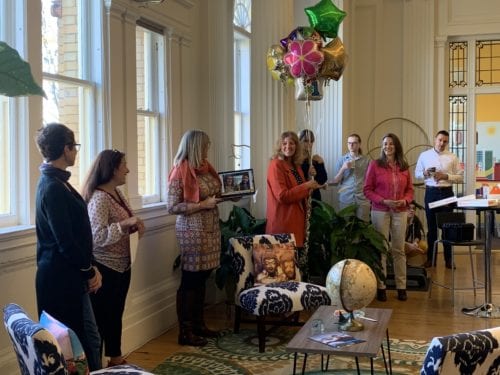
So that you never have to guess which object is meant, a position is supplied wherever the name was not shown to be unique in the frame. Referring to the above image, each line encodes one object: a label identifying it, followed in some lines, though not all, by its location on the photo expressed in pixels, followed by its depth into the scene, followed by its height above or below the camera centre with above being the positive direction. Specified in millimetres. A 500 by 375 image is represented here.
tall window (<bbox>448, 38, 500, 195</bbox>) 9234 +1092
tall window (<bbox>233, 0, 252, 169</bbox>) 6961 +934
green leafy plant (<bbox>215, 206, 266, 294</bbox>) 5285 -581
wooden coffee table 3064 -886
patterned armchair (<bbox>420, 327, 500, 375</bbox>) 2078 -630
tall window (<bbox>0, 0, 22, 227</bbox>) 3566 +131
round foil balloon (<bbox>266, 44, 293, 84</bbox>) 5449 +816
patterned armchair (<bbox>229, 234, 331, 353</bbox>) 4367 -888
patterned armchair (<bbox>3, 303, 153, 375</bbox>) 2109 -615
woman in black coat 2977 -331
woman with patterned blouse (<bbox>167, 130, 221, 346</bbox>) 4562 -415
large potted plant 5812 -725
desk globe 3240 -619
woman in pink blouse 5902 -328
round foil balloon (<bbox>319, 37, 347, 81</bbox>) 5492 +862
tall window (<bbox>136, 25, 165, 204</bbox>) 5070 +436
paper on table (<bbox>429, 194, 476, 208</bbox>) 5482 -358
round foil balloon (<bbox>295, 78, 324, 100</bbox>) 5527 +629
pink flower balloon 5332 +854
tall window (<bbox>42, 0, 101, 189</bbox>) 4000 +606
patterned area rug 4105 -1314
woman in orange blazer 5000 -211
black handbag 5719 -623
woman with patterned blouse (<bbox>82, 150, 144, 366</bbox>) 3697 -385
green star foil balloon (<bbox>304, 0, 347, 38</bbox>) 5527 +1232
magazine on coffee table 3162 -882
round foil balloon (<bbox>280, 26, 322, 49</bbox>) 5457 +1064
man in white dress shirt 7652 -184
